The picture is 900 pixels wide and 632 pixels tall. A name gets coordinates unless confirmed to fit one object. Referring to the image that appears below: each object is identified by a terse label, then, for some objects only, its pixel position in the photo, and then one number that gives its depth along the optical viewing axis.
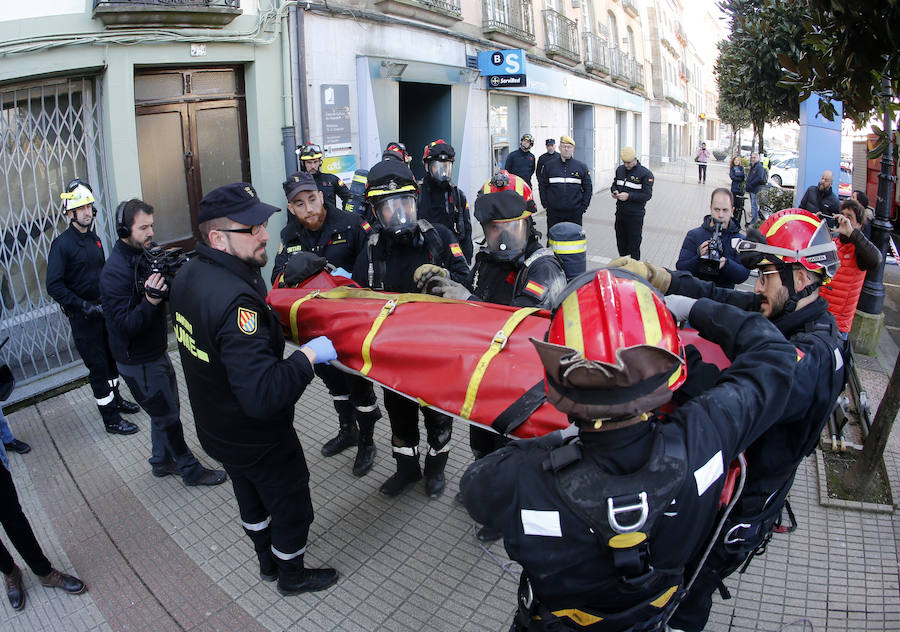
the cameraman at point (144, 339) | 3.85
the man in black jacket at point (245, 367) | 2.61
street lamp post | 6.42
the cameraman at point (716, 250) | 5.09
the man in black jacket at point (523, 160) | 10.52
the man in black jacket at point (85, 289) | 4.77
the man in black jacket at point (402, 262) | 4.00
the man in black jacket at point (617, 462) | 1.52
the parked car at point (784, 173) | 25.11
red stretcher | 2.38
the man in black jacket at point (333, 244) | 4.30
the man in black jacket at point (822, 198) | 8.23
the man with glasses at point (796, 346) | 2.19
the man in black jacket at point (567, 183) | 9.22
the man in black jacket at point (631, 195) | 8.77
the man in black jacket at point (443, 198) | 6.74
